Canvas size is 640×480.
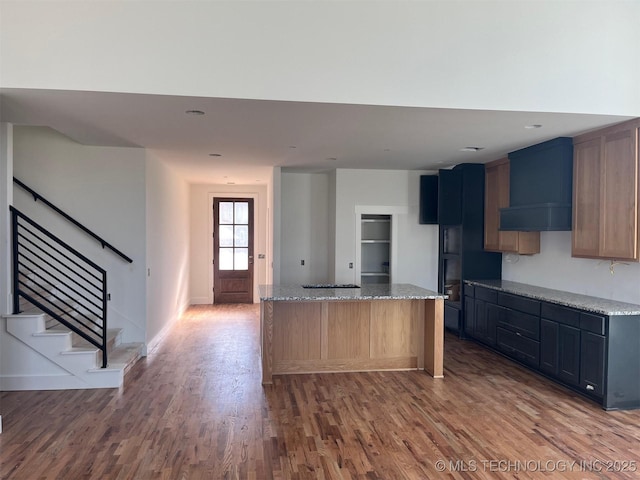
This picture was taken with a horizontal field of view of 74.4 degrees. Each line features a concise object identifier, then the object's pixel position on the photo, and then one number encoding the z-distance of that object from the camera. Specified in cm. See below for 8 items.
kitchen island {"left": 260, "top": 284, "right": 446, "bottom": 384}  435
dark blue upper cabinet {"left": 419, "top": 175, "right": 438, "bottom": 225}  643
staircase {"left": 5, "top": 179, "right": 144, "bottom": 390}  385
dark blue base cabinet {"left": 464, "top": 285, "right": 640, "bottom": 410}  352
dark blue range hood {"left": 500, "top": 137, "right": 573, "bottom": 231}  423
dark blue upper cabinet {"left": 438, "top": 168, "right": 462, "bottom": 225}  600
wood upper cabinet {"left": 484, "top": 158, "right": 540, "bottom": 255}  519
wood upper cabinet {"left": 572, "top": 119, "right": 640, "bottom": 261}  357
